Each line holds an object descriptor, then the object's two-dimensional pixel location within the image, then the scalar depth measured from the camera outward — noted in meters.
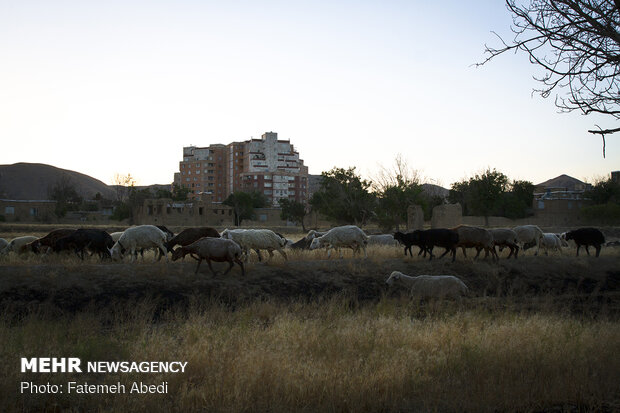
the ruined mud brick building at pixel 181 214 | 62.97
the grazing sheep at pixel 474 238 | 19.03
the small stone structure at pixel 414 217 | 36.56
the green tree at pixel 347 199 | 44.97
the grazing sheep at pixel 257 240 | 17.56
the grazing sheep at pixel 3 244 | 20.11
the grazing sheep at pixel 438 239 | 18.88
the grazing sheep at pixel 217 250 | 14.62
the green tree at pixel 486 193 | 56.47
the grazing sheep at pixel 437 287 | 14.33
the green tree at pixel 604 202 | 53.87
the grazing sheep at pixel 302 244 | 24.62
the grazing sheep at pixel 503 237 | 20.22
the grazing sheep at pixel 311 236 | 25.57
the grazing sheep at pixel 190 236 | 17.16
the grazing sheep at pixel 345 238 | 19.25
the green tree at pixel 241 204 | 77.06
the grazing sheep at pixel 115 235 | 20.19
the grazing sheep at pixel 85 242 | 17.31
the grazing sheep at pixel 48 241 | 17.80
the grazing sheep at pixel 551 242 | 23.28
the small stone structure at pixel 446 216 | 39.56
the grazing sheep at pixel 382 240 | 26.61
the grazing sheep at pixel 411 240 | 19.36
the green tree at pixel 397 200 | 39.44
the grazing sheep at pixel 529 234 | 22.25
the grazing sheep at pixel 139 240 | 16.48
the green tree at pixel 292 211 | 68.25
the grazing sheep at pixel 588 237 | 22.00
